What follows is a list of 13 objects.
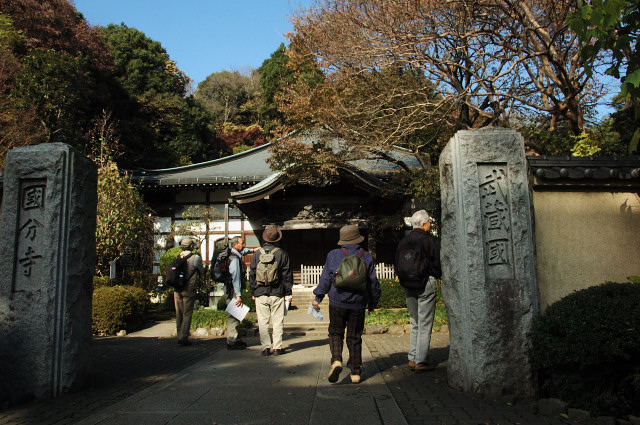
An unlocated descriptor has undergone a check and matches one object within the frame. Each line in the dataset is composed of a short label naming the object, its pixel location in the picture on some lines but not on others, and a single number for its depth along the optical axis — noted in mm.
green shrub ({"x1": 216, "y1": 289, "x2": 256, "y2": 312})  12484
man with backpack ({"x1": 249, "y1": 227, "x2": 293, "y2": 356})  6648
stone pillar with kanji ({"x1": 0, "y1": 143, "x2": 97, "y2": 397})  4660
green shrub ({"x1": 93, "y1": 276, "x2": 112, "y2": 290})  11733
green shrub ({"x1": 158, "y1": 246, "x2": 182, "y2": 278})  15477
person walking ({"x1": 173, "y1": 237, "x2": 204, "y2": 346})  8047
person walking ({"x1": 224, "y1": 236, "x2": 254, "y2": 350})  7316
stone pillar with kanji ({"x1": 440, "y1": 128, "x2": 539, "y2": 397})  4336
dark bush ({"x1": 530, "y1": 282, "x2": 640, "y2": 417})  3580
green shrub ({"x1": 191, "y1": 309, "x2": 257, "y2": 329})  9992
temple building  14956
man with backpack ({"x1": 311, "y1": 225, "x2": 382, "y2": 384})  4836
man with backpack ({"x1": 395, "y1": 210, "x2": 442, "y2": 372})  5316
